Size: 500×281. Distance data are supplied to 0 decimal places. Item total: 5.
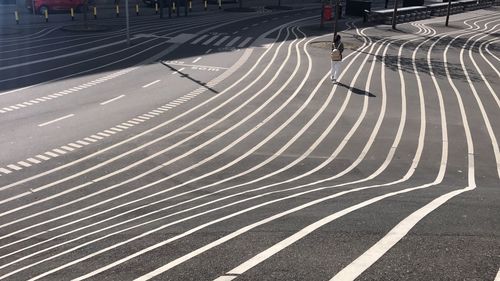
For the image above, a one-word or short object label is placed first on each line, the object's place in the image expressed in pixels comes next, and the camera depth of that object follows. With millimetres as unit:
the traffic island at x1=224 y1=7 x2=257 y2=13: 49062
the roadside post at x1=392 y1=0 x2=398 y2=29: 36016
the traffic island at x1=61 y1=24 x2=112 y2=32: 34531
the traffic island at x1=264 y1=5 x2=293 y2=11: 51531
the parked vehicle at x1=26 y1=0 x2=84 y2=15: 40594
